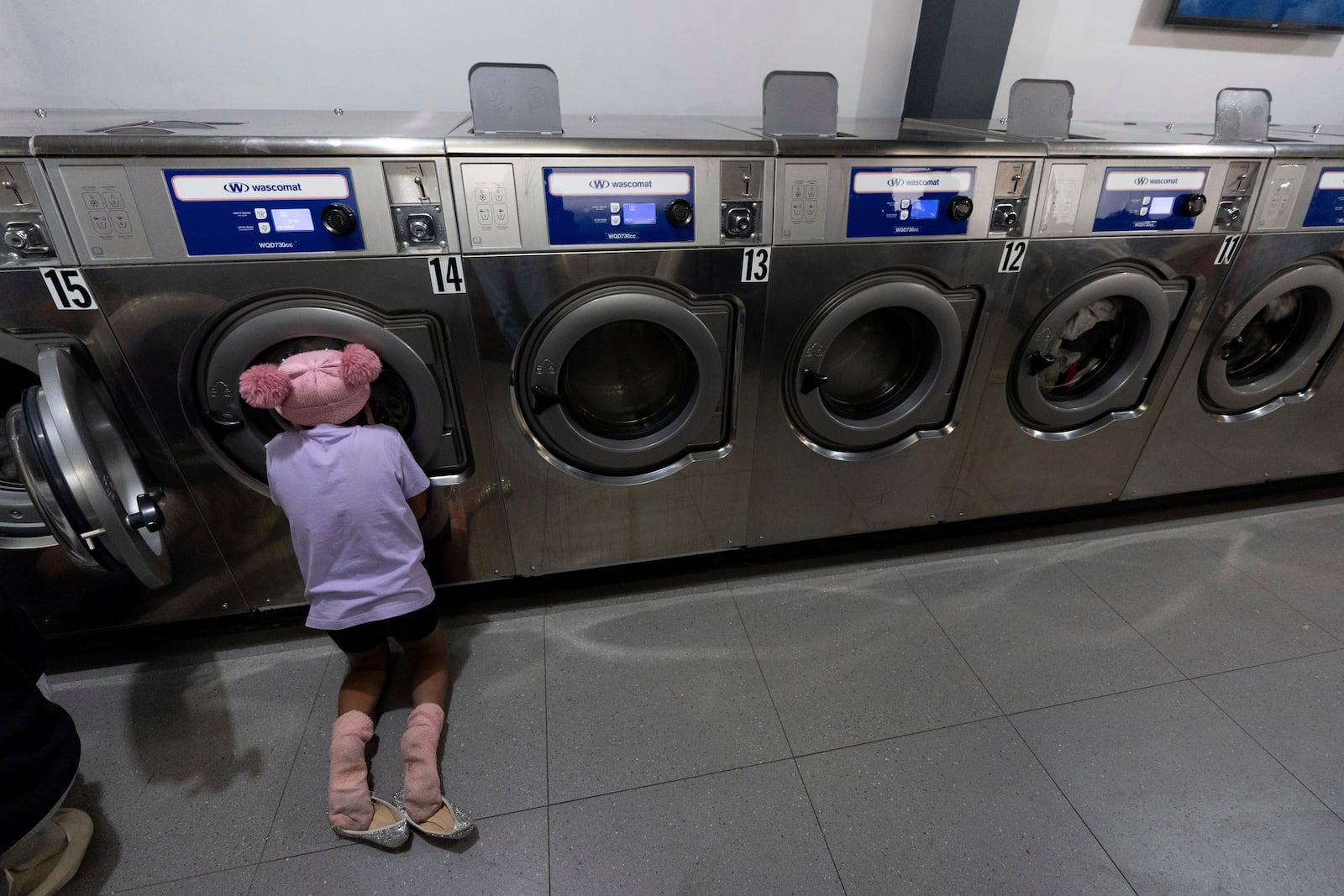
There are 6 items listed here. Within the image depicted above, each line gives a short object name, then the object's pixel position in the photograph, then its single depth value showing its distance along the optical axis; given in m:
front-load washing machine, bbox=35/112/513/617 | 1.00
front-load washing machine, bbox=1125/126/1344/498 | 1.52
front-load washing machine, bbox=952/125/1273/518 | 1.39
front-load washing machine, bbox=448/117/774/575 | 1.13
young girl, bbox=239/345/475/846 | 1.06
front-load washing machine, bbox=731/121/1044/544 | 1.27
